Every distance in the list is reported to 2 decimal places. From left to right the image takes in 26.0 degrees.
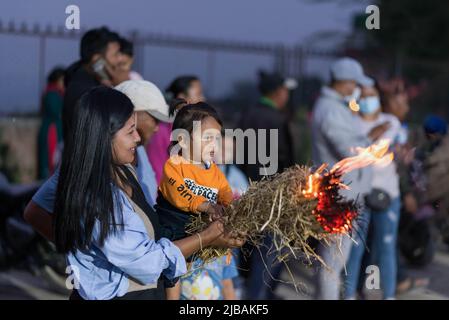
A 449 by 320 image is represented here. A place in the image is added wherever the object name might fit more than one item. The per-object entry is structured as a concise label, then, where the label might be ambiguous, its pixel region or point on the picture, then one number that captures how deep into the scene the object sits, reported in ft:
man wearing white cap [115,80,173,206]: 15.28
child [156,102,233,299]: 13.34
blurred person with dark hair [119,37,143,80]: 19.62
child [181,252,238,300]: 17.87
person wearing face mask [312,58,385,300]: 21.53
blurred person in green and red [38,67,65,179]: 31.27
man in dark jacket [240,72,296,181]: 24.08
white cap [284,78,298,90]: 39.17
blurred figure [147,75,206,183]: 20.48
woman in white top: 23.38
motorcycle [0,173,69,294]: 24.64
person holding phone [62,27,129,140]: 18.94
